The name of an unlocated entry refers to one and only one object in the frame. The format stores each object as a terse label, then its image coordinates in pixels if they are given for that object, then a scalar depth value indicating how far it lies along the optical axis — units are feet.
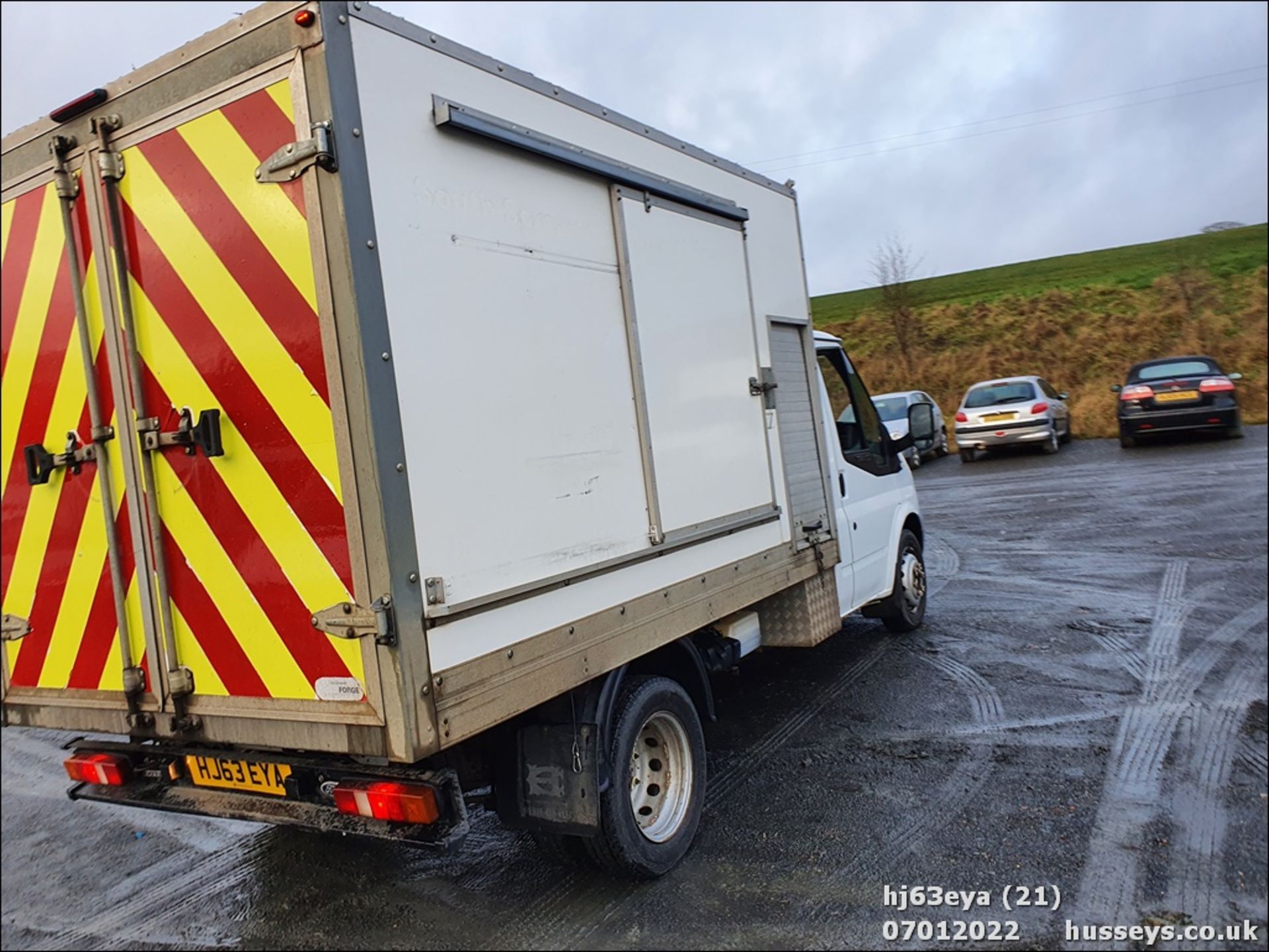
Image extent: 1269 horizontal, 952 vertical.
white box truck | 7.82
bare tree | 59.82
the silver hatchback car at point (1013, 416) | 50.62
